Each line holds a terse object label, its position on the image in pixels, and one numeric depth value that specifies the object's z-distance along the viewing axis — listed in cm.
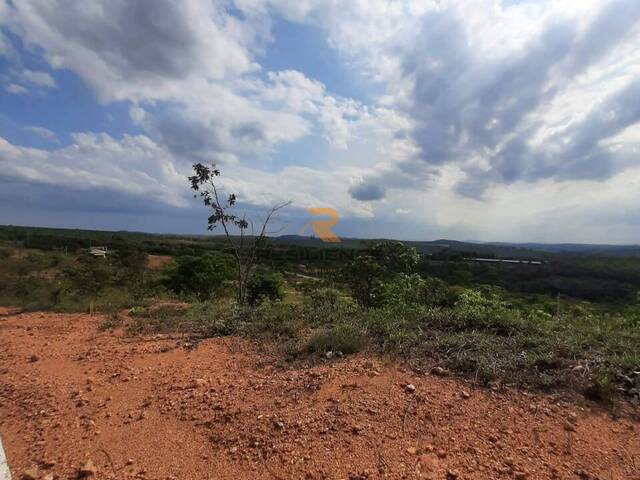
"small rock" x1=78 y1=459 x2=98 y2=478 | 216
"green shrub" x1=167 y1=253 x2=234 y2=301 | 1562
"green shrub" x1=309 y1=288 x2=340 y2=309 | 600
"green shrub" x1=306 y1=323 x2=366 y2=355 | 378
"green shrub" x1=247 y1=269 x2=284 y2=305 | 1401
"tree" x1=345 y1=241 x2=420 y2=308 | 1041
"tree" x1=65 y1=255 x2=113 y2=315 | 748
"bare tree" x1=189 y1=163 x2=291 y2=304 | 757
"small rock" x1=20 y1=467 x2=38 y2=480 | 214
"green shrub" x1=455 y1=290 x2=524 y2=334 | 414
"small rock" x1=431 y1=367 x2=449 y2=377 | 311
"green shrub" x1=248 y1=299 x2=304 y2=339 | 460
